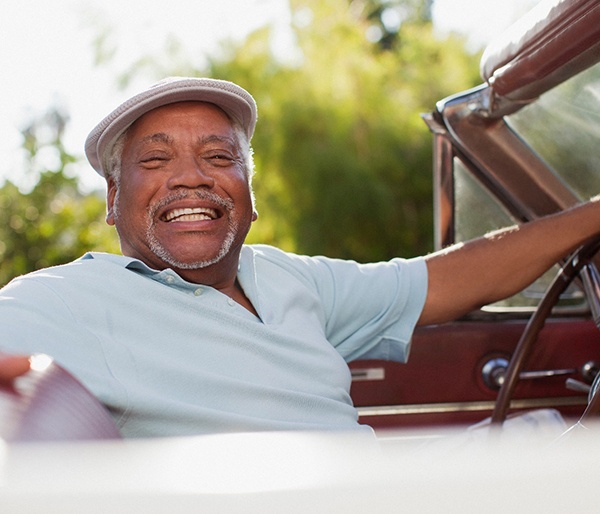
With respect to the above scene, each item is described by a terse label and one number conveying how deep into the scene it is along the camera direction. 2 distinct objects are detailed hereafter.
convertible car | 0.48
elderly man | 1.41
